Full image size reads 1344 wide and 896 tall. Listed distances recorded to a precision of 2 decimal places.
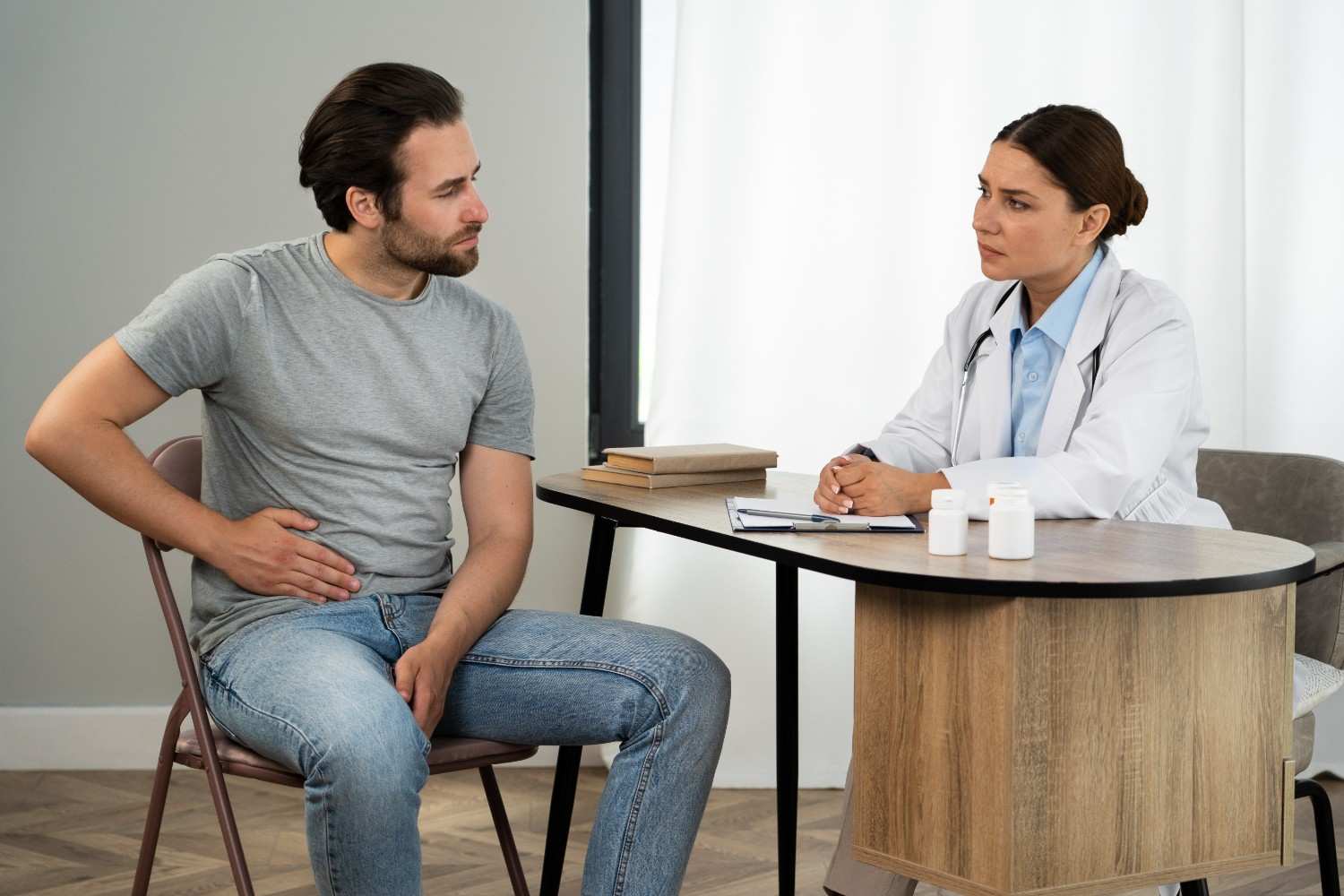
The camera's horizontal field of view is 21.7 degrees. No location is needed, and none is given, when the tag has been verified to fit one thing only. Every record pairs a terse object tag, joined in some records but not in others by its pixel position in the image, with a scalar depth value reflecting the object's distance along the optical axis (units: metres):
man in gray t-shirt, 4.79
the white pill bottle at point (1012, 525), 4.56
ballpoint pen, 4.84
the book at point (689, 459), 5.28
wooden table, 4.48
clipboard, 4.81
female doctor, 4.95
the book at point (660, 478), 5.28
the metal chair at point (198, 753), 4.78
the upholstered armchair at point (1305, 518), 5.13
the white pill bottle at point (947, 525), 4.60
